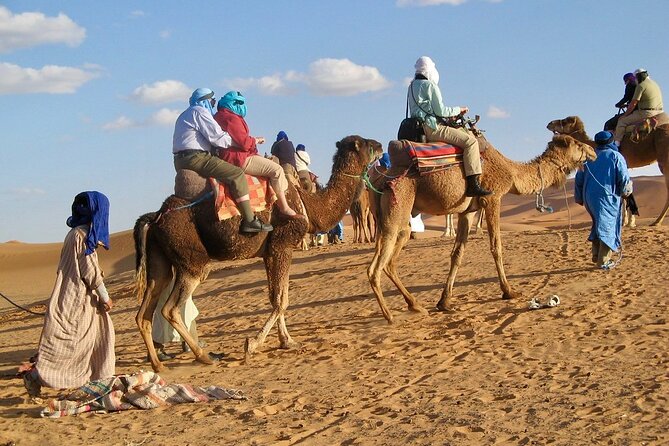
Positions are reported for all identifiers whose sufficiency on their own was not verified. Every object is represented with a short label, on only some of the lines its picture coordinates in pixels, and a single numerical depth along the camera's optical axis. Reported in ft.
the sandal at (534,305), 35.86
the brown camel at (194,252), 30.68
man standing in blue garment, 41.60
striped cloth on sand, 25.63
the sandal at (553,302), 36.04
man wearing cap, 53.26
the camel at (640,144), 52.80
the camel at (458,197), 36.14
